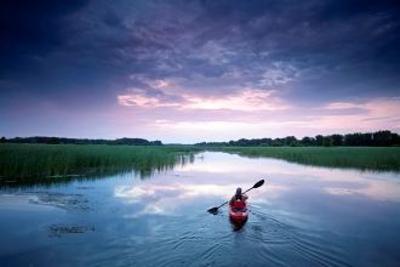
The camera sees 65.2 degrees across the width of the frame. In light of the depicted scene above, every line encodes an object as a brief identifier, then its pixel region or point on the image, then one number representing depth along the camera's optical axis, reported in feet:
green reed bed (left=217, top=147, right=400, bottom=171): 104.46
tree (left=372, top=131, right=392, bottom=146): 335.88
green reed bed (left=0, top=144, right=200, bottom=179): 64.85
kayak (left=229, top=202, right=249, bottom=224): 35.83
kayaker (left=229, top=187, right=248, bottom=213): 35.94
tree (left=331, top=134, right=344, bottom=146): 380.74
